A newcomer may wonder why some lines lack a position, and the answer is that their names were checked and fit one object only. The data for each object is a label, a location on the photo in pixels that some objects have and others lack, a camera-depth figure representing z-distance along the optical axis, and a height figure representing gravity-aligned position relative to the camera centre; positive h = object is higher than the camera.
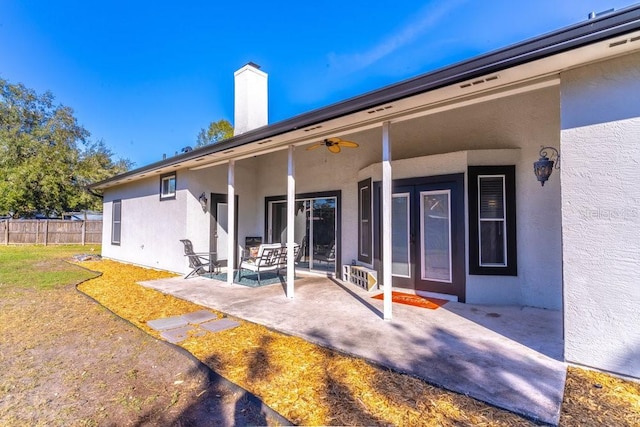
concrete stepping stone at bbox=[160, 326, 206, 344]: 3.92 -1.51
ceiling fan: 5.84 +1.59
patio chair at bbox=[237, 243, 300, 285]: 7.07 -0.83
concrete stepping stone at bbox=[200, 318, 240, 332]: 4.29 -1.49
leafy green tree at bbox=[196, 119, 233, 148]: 25.70 +8.13
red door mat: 5.26 -1.43
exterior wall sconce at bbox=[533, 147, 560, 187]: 4.14 +0.76
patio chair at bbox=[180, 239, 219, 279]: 7.95 -1.05
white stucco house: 2.76 +0.66
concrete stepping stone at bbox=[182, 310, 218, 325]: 4.65 -1.49
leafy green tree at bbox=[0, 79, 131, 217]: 19.44 +4.68
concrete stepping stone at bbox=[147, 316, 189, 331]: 4.35 -1.50
